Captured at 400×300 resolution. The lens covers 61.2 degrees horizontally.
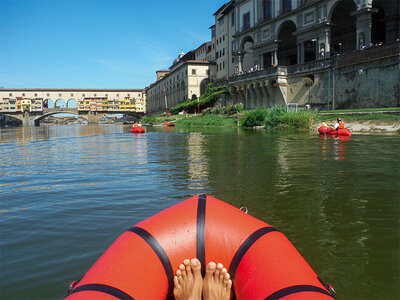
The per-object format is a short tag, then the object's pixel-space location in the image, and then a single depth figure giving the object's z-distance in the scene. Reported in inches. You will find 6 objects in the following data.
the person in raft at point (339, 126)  689.6
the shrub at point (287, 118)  939.3
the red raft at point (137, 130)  1127.6
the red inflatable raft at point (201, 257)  91.8
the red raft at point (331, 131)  677.3
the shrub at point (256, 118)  1117.1
